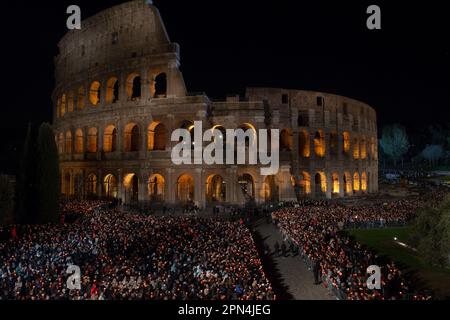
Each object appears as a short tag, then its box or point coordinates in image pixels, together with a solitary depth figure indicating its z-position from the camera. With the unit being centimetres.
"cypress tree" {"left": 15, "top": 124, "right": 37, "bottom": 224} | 2302
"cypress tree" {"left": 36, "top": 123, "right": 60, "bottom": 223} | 2325
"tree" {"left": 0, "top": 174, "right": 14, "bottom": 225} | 2358
